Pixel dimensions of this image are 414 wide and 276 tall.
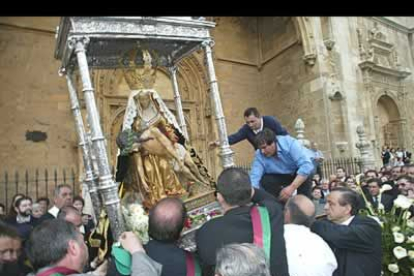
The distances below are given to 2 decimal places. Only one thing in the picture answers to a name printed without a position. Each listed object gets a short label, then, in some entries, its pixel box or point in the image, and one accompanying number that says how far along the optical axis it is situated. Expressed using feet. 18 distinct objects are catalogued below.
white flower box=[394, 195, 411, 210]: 9.93
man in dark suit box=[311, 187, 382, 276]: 8.96
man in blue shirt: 13.13
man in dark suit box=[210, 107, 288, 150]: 15.08
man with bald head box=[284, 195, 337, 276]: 7.81
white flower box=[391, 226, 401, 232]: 10.03
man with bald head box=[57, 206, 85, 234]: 12.00
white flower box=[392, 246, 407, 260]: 9.65
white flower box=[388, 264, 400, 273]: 9.90
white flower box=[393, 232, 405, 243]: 9.74
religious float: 14.33
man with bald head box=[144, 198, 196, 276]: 6.79
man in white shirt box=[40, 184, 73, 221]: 16.20
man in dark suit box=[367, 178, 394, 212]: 16.23
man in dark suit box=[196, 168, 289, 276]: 7.14
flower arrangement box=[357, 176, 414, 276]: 9.82
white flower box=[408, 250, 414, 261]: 9.73
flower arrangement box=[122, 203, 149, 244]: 12.03
